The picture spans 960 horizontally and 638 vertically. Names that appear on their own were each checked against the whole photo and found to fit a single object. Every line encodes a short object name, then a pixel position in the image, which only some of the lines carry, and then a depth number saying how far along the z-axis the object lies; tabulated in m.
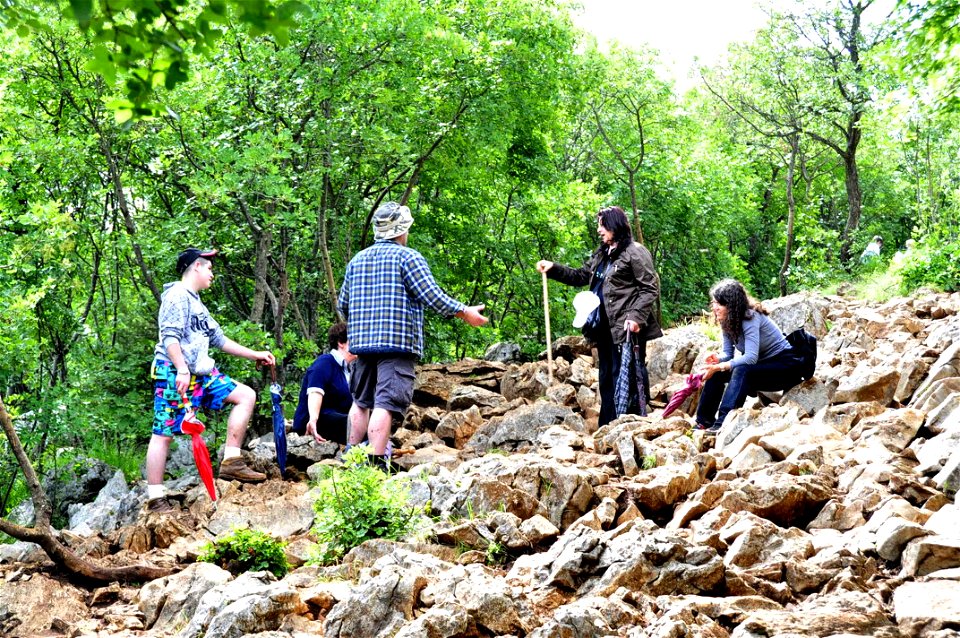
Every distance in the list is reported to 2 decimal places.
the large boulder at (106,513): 8.41
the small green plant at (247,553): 5.84
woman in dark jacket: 8.83
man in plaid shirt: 7.37
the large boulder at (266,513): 7.25
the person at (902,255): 15.46
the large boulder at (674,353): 12.30
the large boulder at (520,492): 6.12
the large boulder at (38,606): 5.44
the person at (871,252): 20.39
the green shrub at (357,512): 5.77
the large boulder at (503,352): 15.12
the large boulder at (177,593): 5.34
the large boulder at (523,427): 9.39
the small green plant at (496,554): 5.44
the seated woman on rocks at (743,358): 8.33
